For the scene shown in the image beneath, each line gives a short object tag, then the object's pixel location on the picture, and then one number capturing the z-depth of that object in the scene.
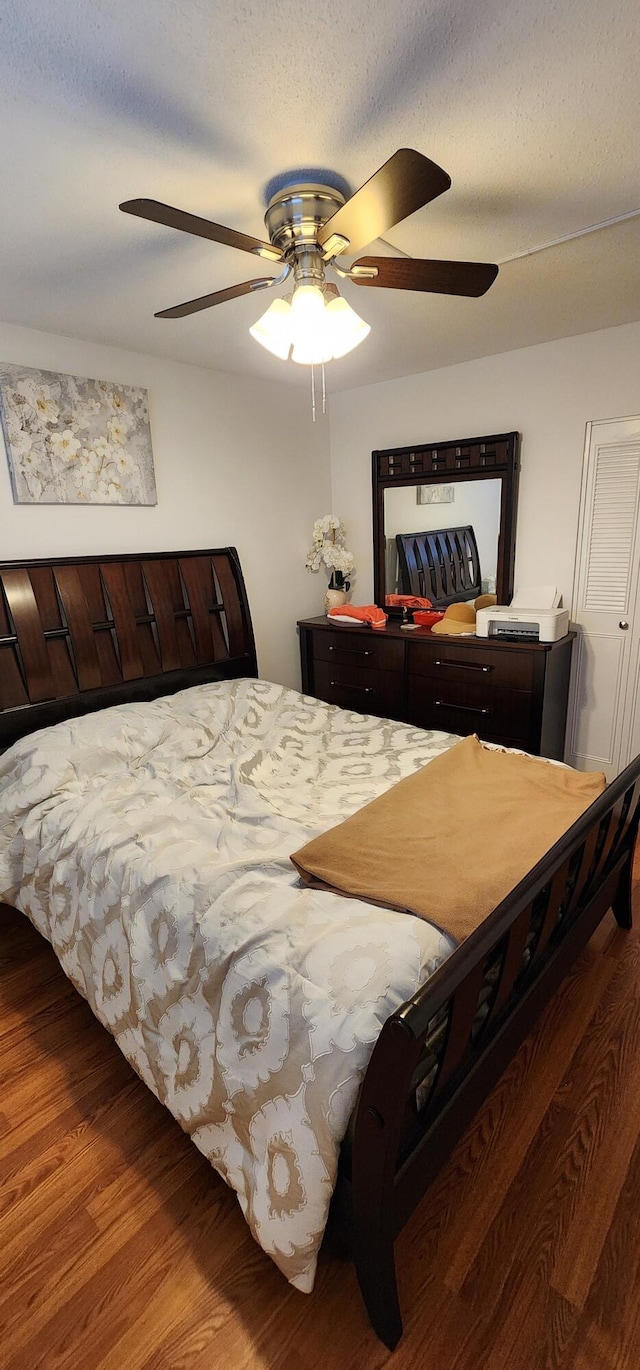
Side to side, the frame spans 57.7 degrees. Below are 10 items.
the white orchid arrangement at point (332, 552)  3.66
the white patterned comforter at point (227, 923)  1.09
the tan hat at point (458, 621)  3.13
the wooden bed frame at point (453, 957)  0.97
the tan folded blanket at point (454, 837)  1.36
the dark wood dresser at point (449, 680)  2.82
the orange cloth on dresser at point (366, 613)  3.44
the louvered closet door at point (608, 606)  2.80
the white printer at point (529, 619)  2.81
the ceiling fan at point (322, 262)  1.17
